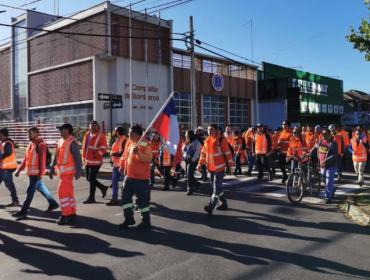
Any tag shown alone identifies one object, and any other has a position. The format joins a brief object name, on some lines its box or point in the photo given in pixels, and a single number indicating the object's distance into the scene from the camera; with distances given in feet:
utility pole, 64.23
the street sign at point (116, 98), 61.14
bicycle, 28.35
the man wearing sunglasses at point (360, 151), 36.63
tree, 33.63
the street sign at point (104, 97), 59.52
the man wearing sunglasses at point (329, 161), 28.43
